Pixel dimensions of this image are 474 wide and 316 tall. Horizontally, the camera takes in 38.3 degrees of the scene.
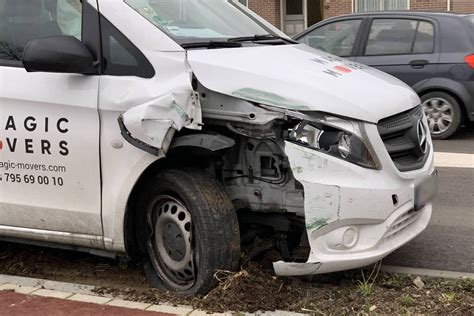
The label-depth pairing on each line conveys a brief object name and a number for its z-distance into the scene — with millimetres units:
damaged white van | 3881
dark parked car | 9367
